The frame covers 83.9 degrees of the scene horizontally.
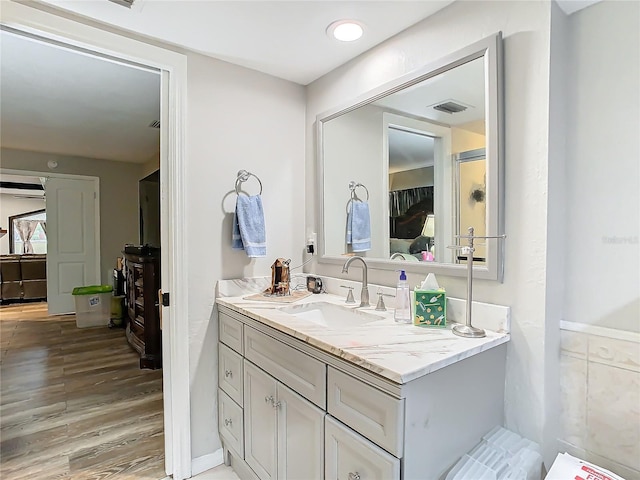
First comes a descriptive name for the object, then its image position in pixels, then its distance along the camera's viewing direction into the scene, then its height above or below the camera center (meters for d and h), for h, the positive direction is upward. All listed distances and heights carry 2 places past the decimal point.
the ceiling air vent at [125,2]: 1.48 +0.98
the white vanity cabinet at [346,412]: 1.03 -0.61
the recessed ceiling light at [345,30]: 1.64 +0.97
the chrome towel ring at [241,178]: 2.08 +0.34
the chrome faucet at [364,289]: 1.80 -0.28
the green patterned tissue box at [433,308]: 1.42 -0.30
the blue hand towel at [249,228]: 1.99 +0.04
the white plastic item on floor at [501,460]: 1.12 -0.75
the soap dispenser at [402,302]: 1.51 -0.30
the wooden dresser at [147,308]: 3.38 -0.73
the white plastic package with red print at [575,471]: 1.16 -0.79
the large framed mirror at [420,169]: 1.40 +0.31
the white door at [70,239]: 5.20 -0.04
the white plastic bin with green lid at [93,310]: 4.84 -1.02
